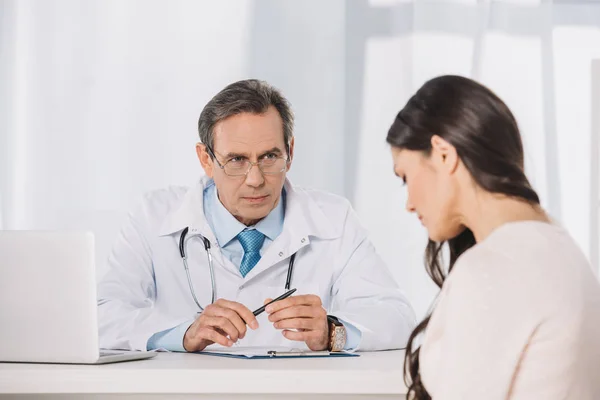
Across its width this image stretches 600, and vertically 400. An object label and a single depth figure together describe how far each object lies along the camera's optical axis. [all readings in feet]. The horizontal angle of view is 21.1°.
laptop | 8.38
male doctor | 10.04
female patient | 6.84
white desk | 8.33
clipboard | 8.85
